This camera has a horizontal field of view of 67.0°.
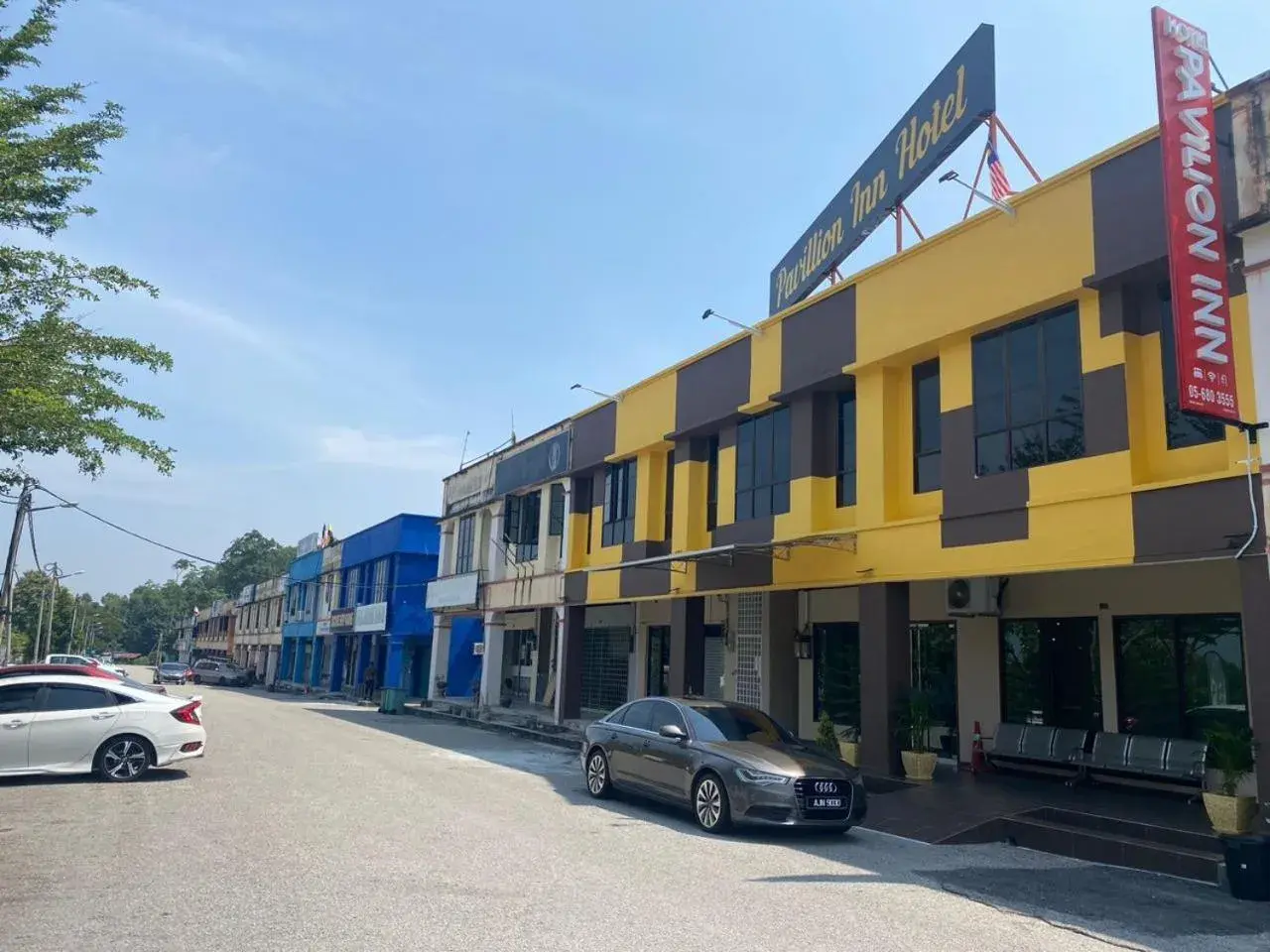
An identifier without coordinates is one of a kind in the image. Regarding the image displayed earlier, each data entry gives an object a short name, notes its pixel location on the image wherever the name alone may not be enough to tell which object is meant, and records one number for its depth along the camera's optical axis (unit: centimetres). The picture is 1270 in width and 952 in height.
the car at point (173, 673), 5066
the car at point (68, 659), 3180
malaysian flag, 1477
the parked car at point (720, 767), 1076
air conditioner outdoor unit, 1619
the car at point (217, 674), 5538
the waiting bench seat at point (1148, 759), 1273
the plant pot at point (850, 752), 1544
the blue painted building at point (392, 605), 4341
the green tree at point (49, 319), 1144
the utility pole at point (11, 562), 3044
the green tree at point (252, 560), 12656
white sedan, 1264
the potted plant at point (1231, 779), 992
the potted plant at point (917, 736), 1438
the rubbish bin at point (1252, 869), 863
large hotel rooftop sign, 1534
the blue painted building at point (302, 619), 5878
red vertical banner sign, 982
